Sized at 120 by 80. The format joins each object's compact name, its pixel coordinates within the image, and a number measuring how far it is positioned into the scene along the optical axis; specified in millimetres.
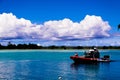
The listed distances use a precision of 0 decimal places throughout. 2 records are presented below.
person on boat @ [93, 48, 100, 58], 36806
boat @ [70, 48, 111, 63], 34574
